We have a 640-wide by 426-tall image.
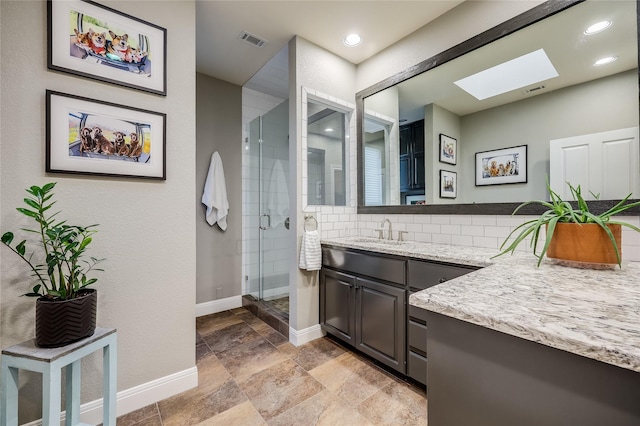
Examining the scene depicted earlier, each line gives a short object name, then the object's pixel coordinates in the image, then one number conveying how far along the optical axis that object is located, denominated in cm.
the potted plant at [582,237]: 108
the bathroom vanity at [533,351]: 50
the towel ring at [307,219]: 240
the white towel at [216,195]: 295
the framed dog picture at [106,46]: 139
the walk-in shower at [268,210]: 293
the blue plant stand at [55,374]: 108
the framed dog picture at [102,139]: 137
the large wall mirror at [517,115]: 144
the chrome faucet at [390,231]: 250
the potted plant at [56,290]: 115
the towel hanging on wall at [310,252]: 228
